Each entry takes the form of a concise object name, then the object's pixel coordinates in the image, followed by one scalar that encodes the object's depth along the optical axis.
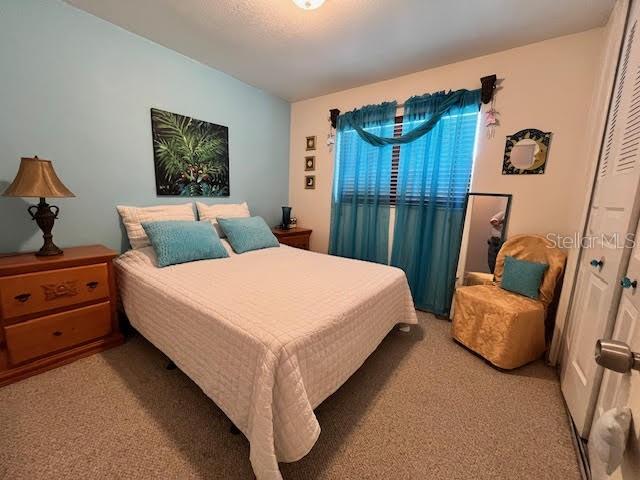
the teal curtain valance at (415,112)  2.30
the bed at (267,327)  0.98
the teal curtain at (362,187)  2.82
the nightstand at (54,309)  1.48
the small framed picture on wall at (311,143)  3.33
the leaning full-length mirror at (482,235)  2.26
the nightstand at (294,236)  3.15
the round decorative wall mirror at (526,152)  2.06
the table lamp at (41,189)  1.53
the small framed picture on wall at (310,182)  3.41
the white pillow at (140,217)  2.14
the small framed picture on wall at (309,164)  3.37
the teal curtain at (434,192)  2.36
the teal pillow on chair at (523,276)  1.90
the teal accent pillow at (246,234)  2.45
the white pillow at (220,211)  2.60
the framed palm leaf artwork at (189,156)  2.36
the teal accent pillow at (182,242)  1.94
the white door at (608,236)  1.10
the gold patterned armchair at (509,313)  1.71
